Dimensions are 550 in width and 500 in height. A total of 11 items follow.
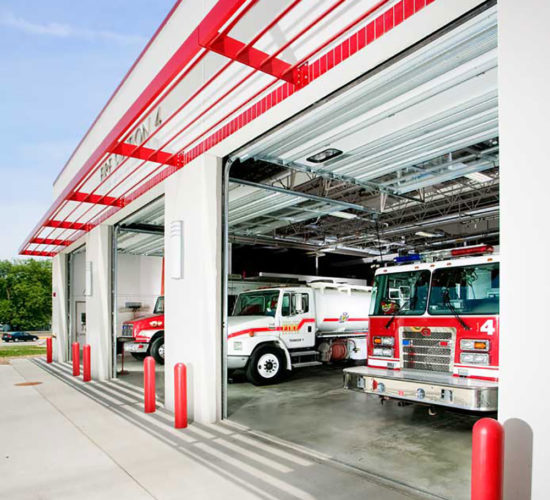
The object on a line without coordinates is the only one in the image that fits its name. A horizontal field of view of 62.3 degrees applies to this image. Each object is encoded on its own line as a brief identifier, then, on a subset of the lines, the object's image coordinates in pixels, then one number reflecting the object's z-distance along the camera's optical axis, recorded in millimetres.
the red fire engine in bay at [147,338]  14062
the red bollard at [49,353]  16094
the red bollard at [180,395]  6523
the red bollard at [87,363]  11281
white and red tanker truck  9891
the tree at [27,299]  46125
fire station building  3037
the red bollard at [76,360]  12176
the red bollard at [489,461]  2842
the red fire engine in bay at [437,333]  5734
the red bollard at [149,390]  7422
